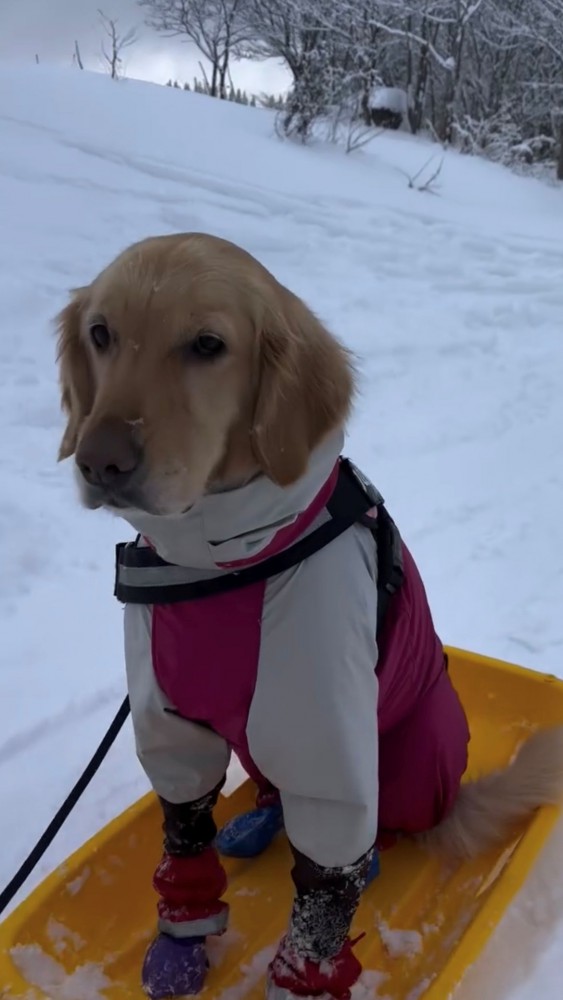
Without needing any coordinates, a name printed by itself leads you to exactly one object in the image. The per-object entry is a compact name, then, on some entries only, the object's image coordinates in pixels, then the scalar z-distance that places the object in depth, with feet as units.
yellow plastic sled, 5.65
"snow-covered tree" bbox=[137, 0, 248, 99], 38.93
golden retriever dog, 4.43
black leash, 5.71
